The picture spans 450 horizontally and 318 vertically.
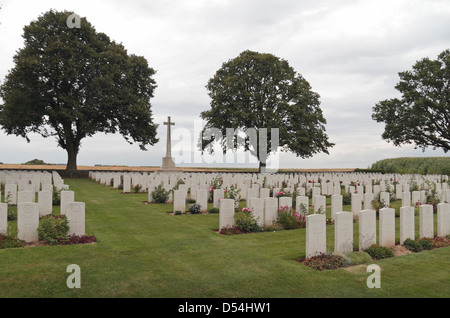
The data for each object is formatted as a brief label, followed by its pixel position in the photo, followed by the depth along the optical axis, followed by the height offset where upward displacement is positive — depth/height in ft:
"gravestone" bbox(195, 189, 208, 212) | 41.79 -4.17
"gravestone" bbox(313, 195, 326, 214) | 35.68 -3.77
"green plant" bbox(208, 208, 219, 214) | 41.38 -5.63
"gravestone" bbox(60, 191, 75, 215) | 30.76 -3.02
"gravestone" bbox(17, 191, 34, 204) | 31.40 -2.87
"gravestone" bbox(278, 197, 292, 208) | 33.71 -3.59
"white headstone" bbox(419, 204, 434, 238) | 28.09 -4.74
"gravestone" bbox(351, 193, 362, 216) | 37.78 -4.34
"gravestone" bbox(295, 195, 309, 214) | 34.95 -3.93
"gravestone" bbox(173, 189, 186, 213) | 39.75 -4.13
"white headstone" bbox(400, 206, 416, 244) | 26.45 -4.63
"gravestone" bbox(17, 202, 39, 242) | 24.49 -4.21
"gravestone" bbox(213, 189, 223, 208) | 43.08 -3.62
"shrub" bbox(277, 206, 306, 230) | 31.94 -5.28
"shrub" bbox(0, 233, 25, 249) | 23.27 -5.56
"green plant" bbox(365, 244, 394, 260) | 22.56 -6.07
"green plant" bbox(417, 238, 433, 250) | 25.68 -6.20
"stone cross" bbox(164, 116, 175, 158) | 98.48 +8.06
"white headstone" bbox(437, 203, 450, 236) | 29.66 -4.78
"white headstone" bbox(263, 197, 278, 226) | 31.91 -4.37
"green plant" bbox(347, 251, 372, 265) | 20.89 -6.05
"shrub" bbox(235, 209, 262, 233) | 30.08 -5.37
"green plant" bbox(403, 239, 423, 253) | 25.03 -6.20
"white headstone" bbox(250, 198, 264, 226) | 31.01 -4.00
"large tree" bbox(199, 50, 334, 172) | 107.76 +20.78
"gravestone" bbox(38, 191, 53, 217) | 33.01 -3.69
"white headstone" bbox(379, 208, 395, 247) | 25.27 -4.83
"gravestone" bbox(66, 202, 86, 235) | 25.63 -4.07
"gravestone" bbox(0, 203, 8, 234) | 24.15 -3.92
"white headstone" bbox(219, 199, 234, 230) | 30.36 -4.47
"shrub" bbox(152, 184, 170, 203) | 48.24 -4.22
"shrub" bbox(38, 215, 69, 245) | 24.49 -5.00
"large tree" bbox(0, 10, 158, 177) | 86.63 +23.49
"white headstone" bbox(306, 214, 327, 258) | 21.42 -4.61
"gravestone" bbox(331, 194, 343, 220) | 35.19 -3.96
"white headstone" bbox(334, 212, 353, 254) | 22.54 -4.68
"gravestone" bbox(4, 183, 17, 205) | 39.98 -3.17
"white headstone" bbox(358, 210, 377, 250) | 23.89 -4.63
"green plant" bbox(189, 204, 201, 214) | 40.27 -5.28
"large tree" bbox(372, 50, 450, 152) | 115.96 +22.46
